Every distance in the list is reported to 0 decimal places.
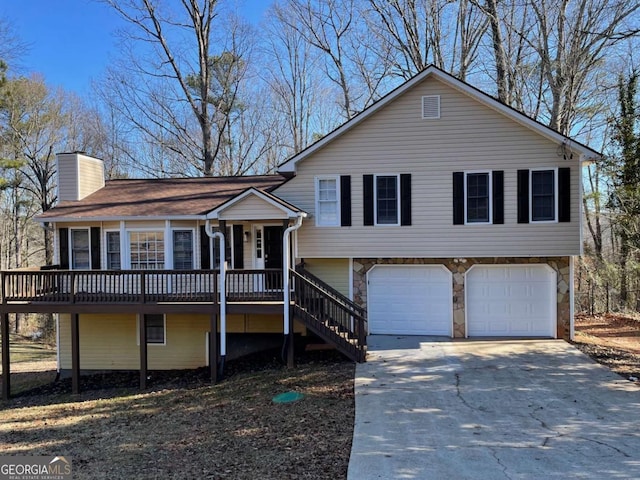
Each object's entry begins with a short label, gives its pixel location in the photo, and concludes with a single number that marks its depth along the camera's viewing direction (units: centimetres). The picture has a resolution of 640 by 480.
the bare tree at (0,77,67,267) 2461
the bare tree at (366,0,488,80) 2267
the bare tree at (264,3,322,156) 2867
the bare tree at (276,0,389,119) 2511
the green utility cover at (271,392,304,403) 905
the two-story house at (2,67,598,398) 1252
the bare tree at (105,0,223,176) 2428
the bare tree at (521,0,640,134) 1891
